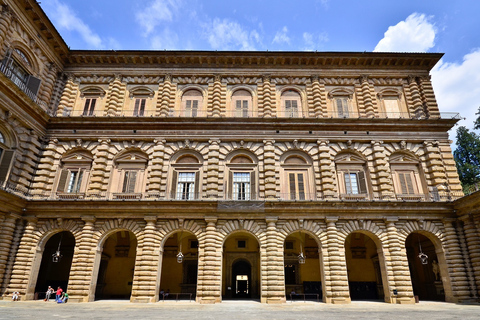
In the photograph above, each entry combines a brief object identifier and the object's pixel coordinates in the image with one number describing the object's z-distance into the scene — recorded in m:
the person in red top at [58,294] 17.69
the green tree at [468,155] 33.56
